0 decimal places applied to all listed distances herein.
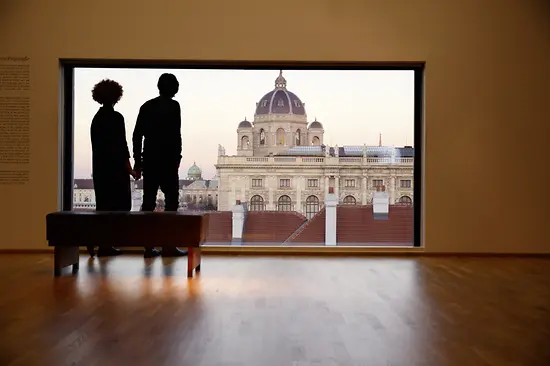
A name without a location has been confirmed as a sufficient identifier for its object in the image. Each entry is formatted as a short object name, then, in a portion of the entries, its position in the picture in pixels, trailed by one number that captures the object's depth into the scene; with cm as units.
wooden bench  572
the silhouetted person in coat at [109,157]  734
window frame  779
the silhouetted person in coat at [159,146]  716
